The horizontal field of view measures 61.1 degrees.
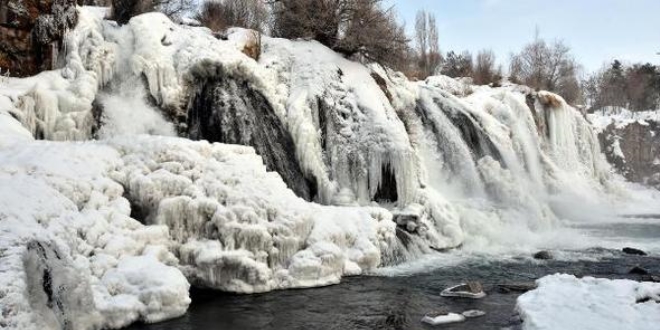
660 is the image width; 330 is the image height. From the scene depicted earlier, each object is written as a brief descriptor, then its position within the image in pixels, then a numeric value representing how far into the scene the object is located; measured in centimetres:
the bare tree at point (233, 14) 1844
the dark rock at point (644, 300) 688
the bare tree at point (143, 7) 1520
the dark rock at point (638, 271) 1040
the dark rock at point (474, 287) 852
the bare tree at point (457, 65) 3559
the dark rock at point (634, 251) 1273
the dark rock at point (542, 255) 1189
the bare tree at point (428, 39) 4278
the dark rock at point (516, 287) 880
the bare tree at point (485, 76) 2951
